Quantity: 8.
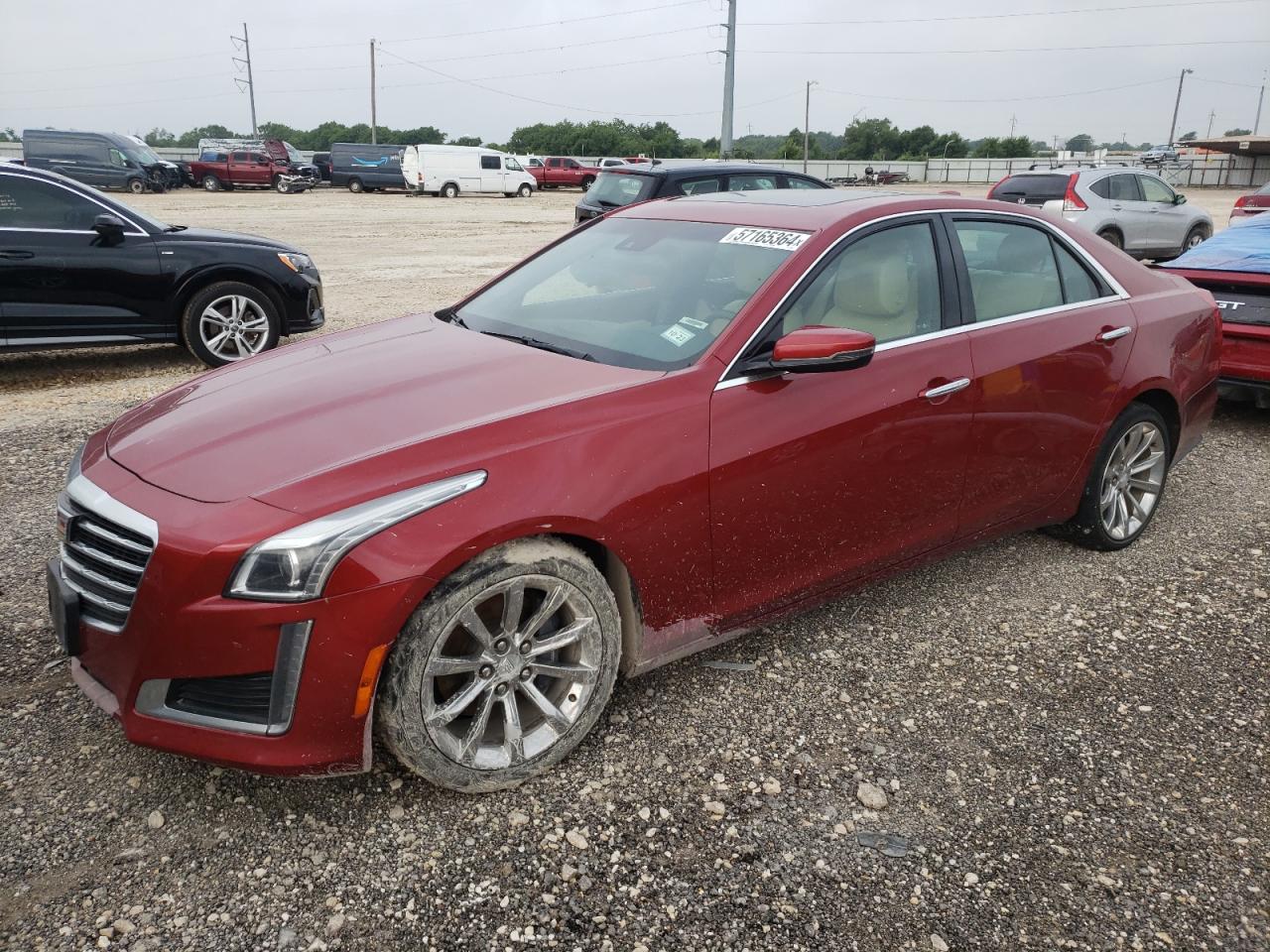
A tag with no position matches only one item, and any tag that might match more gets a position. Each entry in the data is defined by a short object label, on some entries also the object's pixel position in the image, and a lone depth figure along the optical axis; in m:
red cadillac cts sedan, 2.38
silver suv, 15.14
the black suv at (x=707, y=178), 11.50
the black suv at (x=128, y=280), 7.27
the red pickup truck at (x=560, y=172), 44.09
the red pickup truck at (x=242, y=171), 37.69
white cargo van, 37.50
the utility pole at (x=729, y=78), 43.69
